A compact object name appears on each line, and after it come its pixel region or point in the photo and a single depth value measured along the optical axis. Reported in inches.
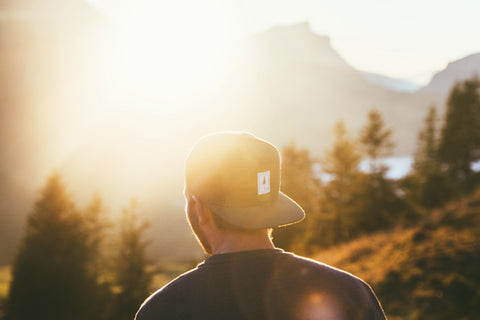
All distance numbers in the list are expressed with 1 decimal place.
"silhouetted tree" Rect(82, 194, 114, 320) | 900.0
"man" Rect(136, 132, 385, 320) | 78.7
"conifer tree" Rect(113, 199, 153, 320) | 950.4
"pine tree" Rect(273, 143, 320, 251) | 1198.3
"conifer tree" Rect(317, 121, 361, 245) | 1245.7
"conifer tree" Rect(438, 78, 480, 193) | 1523.3
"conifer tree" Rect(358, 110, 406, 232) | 1218.0
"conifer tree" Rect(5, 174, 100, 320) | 848.9
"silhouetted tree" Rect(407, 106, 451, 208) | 1031.6
